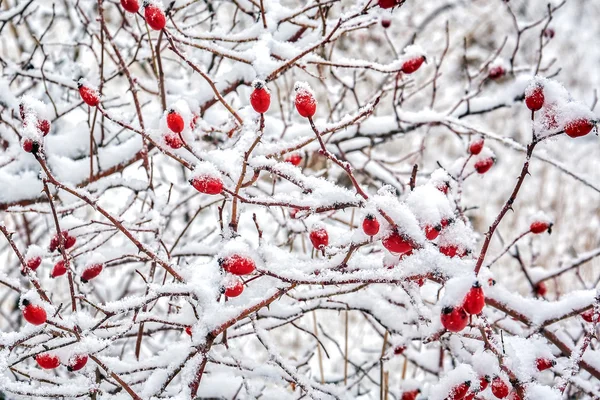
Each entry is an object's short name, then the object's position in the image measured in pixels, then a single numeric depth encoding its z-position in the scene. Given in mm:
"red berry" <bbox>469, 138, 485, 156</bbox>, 1041
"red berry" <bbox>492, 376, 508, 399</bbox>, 887
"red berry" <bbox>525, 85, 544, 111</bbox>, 864
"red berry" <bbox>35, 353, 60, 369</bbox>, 920
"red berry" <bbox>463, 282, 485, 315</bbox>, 830
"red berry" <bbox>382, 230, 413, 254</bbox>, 865
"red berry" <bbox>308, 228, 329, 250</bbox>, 936
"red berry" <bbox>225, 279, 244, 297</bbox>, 883
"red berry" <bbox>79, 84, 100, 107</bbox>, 928
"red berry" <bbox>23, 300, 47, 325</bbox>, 868
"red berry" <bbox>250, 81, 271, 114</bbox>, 875
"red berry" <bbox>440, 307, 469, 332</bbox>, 836
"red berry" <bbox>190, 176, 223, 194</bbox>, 867
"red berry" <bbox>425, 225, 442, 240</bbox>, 864
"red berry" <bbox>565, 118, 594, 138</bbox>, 859
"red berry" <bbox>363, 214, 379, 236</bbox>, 862
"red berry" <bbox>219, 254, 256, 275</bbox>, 862
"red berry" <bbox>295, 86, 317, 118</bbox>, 879
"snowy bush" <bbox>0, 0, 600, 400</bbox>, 871
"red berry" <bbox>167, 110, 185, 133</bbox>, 888
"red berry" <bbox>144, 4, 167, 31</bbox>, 914
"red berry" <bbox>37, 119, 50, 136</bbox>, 920
